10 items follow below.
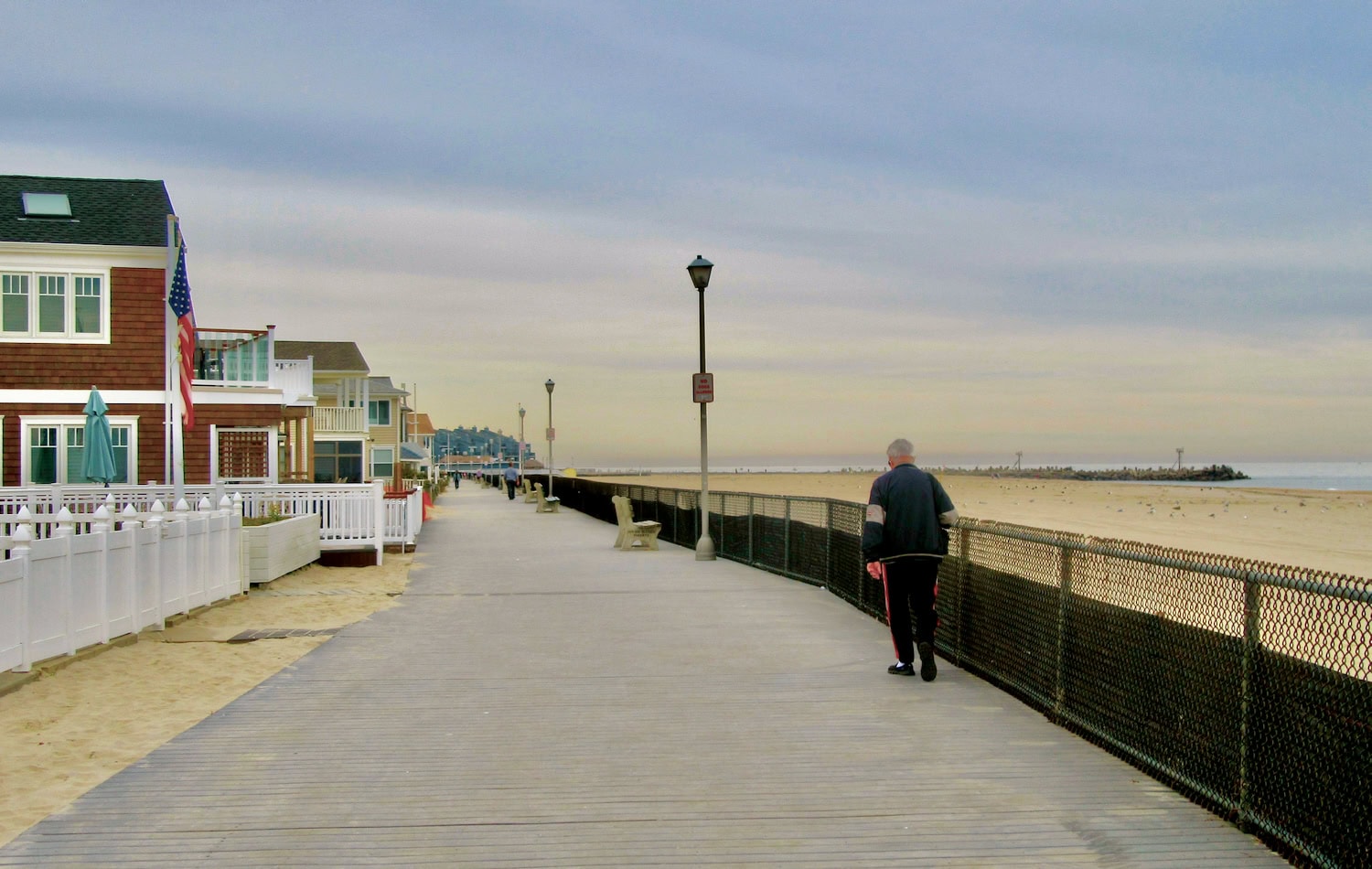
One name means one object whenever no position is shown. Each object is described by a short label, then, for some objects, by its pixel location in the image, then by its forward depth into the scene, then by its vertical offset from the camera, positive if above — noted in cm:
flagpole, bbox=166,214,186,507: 2117 +150
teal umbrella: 2048 +25
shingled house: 2330 +245
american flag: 2025 +229
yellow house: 4809 +199
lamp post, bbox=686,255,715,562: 1977 +106
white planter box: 1564 -133
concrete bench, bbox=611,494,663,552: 2298 -155
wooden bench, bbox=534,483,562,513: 4153 -180
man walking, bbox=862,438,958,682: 873 -68
